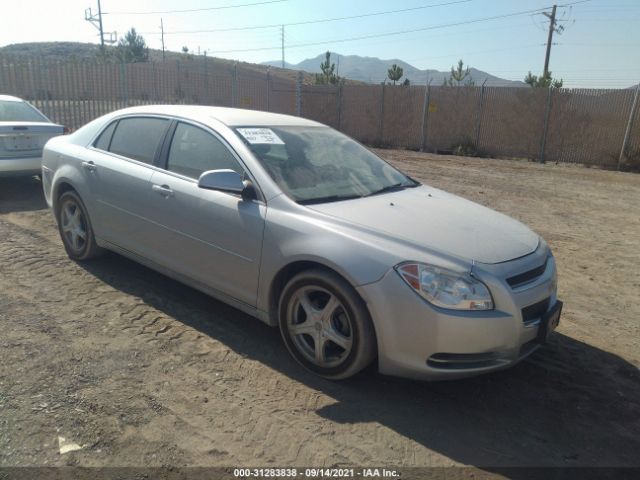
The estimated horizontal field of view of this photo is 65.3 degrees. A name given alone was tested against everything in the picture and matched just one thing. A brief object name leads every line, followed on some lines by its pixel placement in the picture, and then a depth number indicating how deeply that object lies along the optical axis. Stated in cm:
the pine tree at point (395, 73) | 3934
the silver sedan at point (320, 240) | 279
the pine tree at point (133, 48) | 6859
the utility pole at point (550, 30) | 3988
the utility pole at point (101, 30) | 6519
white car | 733
